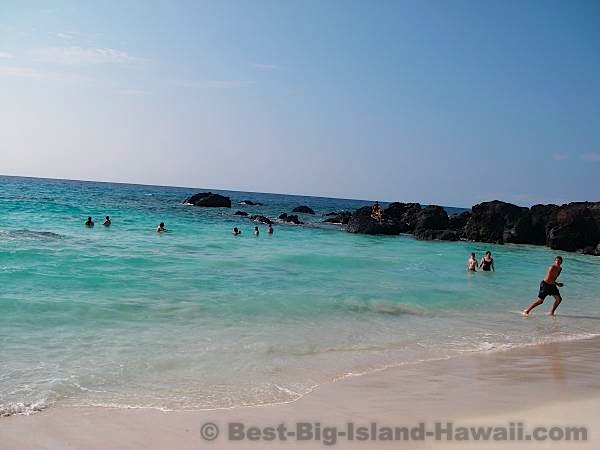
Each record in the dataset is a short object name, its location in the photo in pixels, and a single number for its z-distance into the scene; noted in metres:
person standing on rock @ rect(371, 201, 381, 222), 40.94
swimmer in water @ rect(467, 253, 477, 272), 20.78
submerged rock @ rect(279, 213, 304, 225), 43.91
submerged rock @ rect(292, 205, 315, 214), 64.22
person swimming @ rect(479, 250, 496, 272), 20.77
